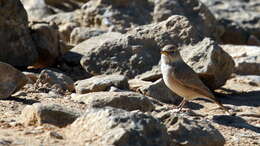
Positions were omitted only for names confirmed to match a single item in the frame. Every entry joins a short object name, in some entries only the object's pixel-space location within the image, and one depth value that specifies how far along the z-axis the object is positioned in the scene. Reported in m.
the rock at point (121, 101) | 8.07
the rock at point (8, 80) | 8.12
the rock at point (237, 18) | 15.70
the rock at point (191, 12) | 13.51
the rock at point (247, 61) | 12.41
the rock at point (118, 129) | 5.72
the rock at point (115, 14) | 13.86
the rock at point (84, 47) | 11.08
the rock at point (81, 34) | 12.70
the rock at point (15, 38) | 10.33
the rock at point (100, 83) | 9.16
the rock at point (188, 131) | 6.60
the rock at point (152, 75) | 10.60
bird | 9.15
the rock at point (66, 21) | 13.55
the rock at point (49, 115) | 6.59
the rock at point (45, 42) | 10.81
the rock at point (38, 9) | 14.86
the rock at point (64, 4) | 16.62
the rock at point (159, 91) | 9.60
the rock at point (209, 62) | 10.29
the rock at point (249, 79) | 11.72
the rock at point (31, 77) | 9.57
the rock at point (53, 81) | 9.31
